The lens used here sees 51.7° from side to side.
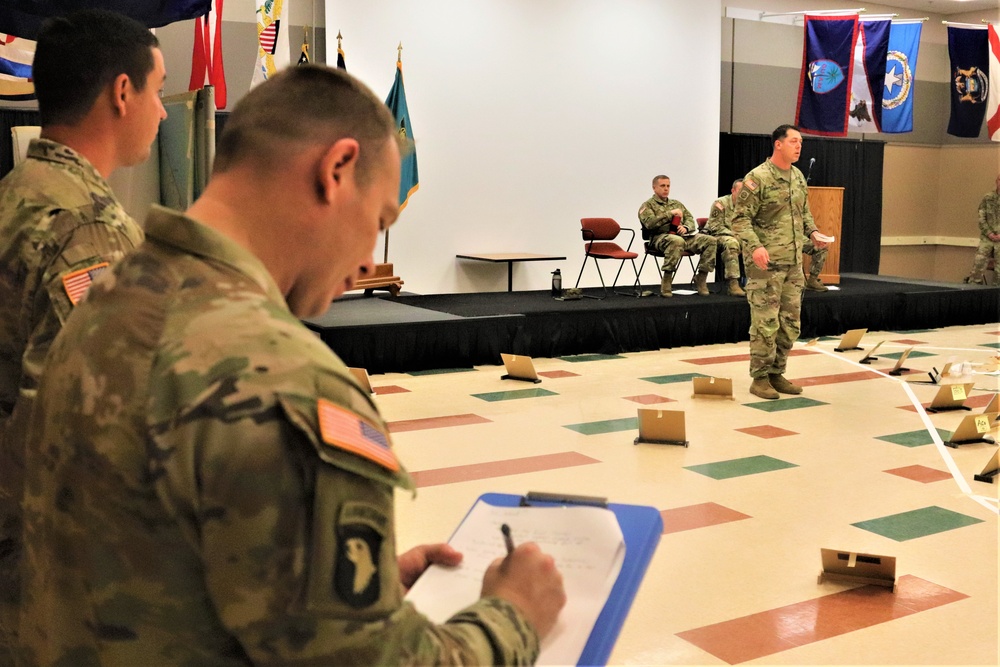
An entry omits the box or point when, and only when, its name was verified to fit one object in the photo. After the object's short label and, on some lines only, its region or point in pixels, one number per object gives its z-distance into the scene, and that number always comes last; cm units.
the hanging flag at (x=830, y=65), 1127
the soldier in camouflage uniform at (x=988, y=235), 1309
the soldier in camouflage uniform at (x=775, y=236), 591
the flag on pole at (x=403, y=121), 897
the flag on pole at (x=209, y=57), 883
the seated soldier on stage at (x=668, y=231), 964
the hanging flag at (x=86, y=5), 387
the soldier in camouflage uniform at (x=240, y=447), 74
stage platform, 704
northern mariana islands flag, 1191
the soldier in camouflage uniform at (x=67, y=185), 156
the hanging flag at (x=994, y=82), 1158
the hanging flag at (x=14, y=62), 653
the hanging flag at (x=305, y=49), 841
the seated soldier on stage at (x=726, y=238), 962
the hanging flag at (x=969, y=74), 1180
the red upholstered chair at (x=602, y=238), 973
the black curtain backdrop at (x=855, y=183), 1339
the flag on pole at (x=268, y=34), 906
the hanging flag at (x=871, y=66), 1141
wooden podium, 1129
